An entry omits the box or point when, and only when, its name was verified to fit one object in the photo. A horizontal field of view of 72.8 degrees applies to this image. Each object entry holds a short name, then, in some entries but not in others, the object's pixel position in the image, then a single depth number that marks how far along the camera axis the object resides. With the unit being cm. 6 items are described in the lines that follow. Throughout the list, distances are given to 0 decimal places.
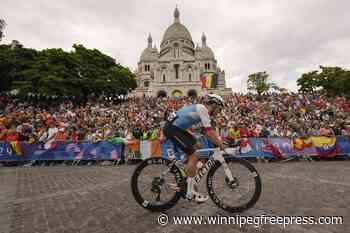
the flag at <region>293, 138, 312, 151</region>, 1100
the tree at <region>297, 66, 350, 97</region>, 4504
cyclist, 395
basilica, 7938
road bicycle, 390
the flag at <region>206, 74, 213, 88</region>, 6443
